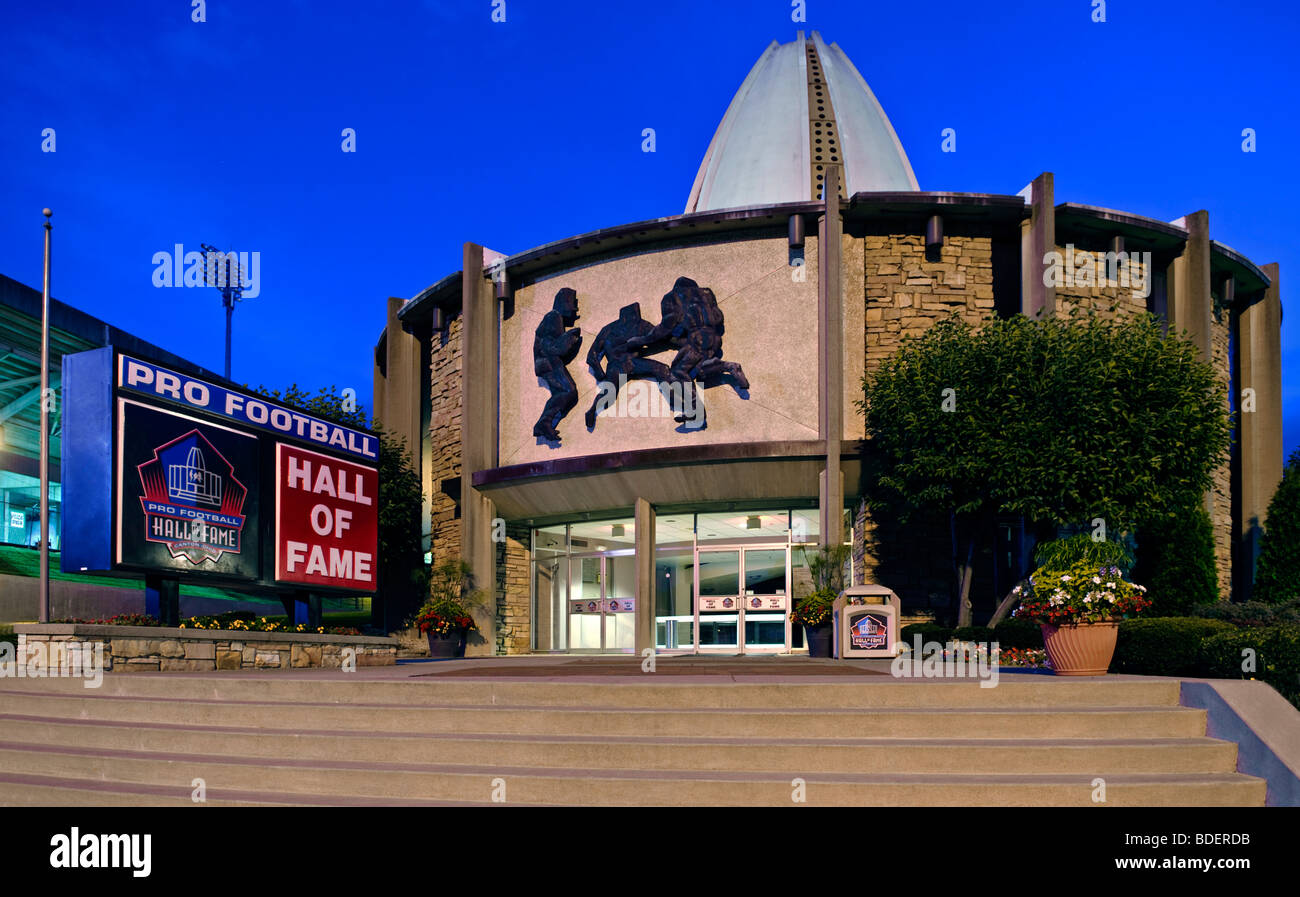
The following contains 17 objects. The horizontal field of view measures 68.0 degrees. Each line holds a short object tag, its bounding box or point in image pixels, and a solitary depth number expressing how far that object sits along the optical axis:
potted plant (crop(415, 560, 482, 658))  24.34
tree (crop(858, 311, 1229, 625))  18.97
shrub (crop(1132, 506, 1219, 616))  21.61
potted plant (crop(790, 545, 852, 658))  20.58
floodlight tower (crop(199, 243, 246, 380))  70.44
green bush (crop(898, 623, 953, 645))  19.56
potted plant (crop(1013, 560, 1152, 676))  10.82
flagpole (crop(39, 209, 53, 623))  14.50
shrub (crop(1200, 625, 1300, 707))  9.34
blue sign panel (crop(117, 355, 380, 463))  14.69
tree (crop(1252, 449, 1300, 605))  22.73
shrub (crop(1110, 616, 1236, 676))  11.81
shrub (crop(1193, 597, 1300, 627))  15.66
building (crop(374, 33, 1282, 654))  23.05
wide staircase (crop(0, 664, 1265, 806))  7.50
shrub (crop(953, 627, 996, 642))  17.55
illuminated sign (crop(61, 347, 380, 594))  14.02
